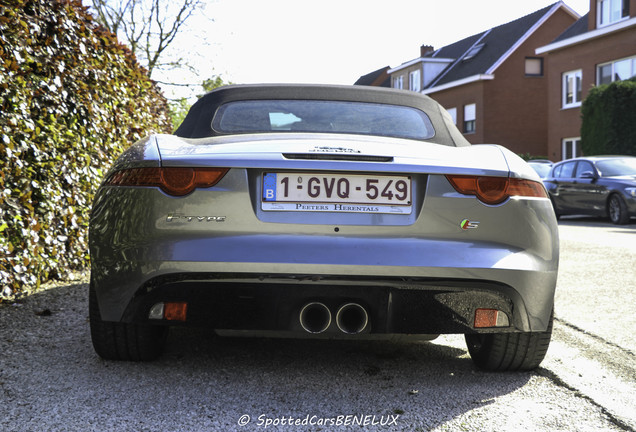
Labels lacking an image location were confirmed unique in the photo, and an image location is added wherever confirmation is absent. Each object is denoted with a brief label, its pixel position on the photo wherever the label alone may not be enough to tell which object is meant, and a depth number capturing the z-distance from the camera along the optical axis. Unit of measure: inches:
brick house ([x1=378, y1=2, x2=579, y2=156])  1565.0
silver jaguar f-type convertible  123.4
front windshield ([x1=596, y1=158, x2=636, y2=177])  636.1
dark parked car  598.1
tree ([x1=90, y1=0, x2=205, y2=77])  1242.0
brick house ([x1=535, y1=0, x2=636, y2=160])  1095.0
